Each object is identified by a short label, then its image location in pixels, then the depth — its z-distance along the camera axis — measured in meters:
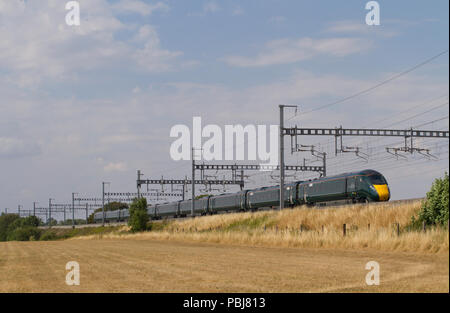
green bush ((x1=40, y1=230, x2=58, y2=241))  122.54
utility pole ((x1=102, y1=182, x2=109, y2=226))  106.81
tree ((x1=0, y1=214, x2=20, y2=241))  193.50
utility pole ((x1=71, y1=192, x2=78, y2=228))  127.62
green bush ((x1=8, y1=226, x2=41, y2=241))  141.12
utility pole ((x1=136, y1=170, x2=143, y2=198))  88.31
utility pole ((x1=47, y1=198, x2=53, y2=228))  158.21
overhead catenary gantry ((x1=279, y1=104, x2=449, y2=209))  45.28
